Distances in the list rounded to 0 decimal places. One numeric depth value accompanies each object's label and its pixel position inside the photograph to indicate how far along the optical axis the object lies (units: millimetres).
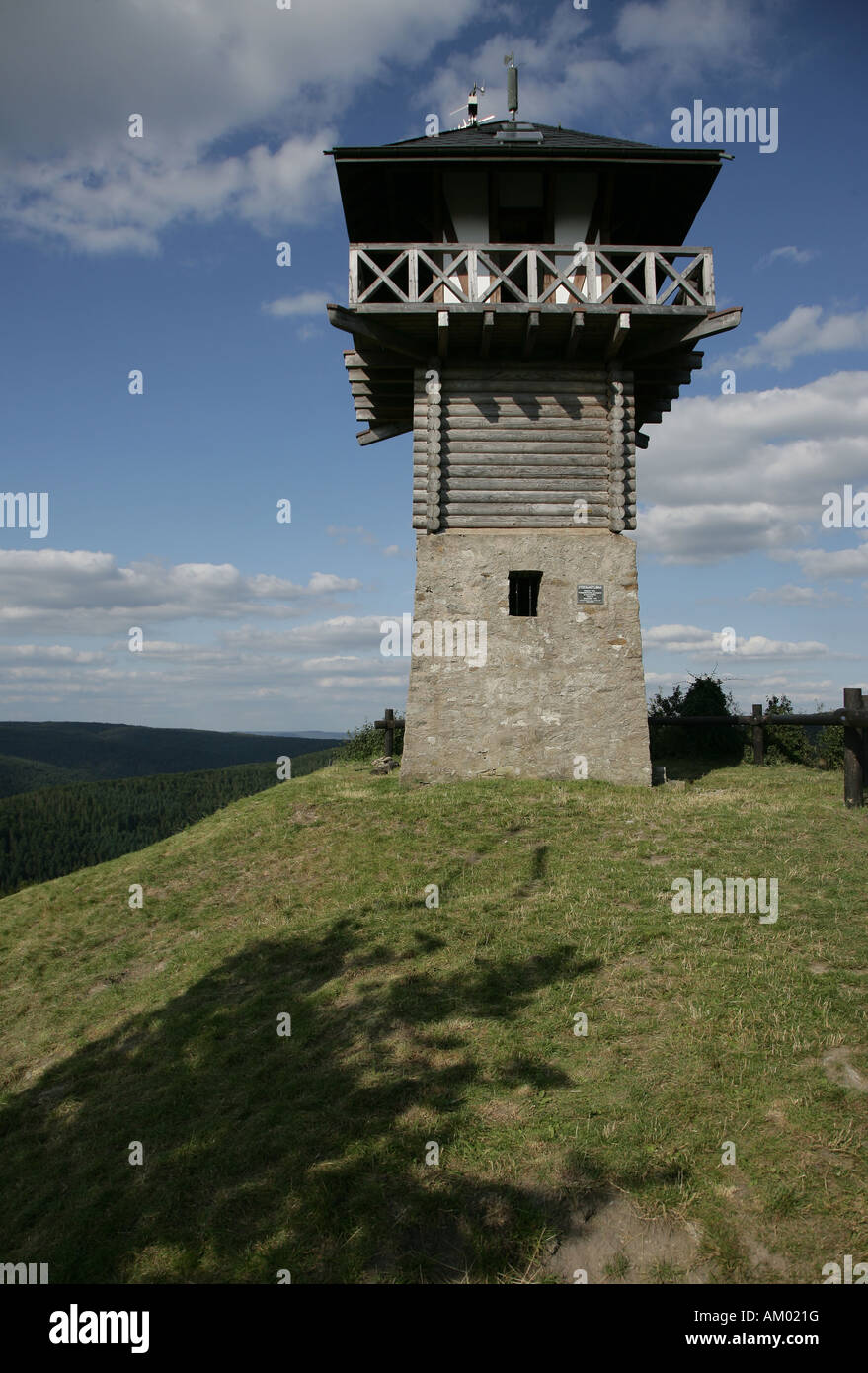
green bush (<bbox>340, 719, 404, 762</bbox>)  22672
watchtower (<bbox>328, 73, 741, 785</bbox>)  14070
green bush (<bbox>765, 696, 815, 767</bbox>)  19844
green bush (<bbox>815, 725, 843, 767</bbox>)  19984
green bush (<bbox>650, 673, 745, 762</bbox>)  20000
